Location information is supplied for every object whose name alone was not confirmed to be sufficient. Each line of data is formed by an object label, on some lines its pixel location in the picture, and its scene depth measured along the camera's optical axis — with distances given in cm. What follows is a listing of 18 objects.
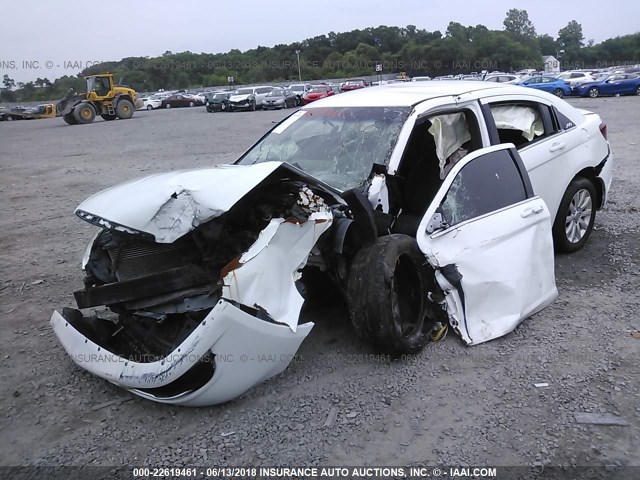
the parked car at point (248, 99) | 3072
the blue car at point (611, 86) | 2856
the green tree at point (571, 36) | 11608
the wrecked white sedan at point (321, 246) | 292
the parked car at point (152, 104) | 4444
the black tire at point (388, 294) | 322
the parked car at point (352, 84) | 3419
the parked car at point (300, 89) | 3390
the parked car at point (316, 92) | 3226
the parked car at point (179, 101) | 4478
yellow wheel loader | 2659
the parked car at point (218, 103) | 3154
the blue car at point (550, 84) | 2945
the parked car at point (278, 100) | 3141
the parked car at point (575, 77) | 2961
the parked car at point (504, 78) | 2977
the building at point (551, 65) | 6009
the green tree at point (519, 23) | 12082
